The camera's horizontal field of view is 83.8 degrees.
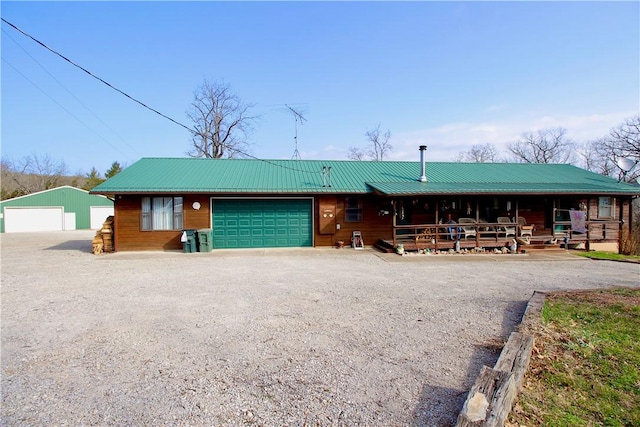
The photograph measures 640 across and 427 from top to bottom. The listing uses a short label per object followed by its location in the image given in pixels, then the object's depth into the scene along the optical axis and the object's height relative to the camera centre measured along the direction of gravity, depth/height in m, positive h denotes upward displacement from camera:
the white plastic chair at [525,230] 14.67 -0.95
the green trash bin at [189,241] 13.70 -1.18
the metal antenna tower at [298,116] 21.70 +5.56
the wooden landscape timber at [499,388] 2.67 -1.56
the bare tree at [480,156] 46.91 +6.93
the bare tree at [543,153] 41.69 +6.38
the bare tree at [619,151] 30.33 +5.01
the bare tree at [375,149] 43.09 +7.24
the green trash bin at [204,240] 13.81 -1.17
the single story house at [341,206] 14.23 +0.11
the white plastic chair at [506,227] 14.12 -0.81
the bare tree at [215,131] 34.47 +7.81
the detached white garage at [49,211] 30.00 +0.02
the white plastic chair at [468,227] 14.30 -0.82
